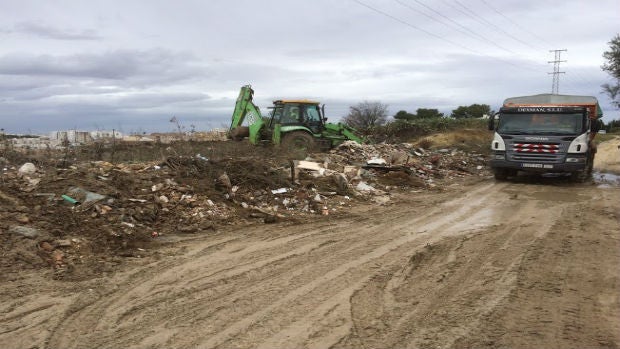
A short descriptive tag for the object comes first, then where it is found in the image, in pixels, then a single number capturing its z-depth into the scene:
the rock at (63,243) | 6.33
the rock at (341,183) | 11.14
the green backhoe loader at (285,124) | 17.50
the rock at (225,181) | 9.71
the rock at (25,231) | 6.40
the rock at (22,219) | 6.75
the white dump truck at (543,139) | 13.53
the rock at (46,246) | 6.22
